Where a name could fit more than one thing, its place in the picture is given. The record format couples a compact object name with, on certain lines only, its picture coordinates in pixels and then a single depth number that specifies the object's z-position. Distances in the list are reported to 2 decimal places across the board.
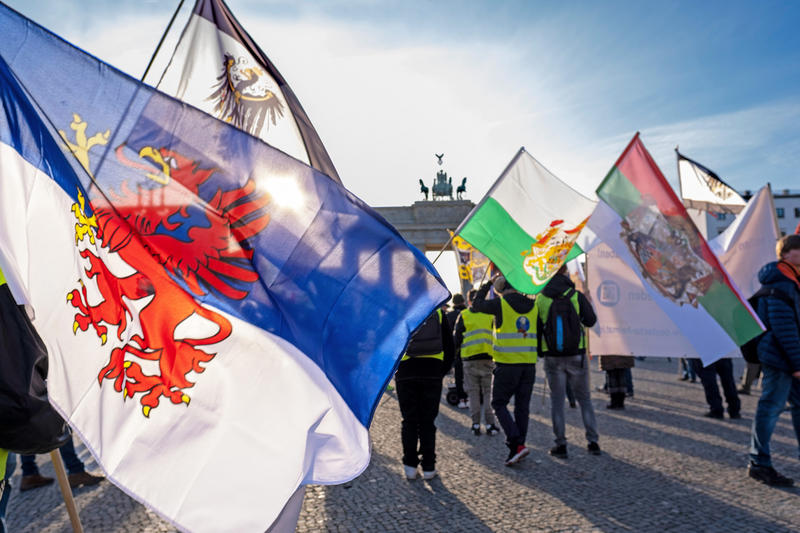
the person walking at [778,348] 4.73
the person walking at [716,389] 7.70
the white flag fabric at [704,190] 11.59
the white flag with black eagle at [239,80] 4.26
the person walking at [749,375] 9.55
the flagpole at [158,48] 3.24
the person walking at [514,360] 5.72
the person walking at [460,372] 9.41
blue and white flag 2.39
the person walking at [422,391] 5.36
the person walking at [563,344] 5.99
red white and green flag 5.04
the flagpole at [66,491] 2.39
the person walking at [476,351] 7.39
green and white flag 5.38
